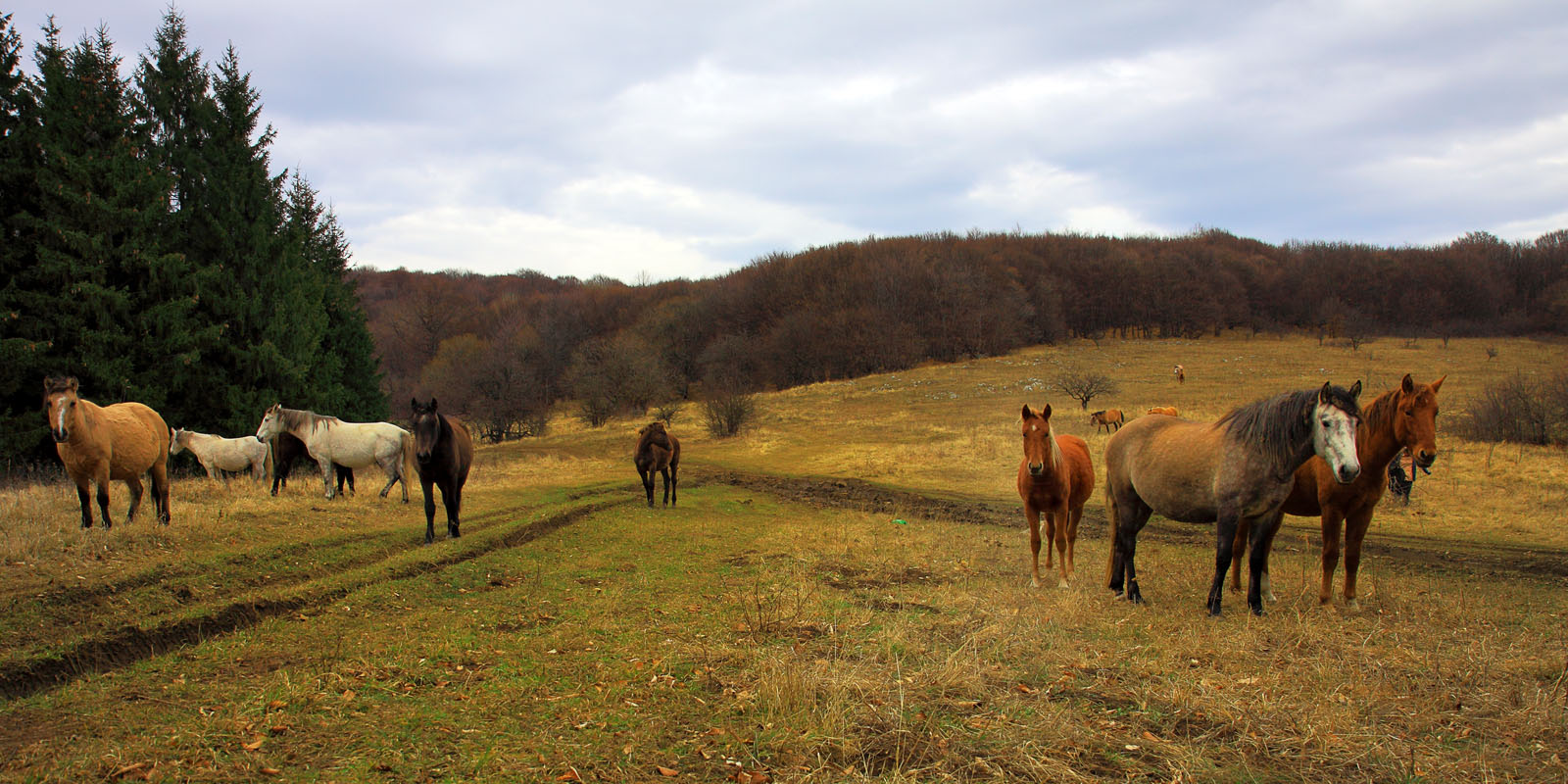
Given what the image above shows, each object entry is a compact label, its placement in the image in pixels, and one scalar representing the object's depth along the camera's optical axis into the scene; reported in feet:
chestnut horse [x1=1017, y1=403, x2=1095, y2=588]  27.02
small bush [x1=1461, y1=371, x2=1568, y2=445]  80.38
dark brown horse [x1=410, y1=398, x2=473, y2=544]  32.40
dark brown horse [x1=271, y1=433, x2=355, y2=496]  46.78
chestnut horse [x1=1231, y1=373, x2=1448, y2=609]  23.20
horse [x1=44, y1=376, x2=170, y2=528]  27.91
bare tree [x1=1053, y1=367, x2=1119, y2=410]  123.13
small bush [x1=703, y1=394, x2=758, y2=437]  121.49
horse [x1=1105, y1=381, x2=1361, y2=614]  20.97
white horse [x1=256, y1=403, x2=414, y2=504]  45.83
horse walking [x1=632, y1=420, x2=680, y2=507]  49.96
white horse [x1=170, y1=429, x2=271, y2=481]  52.37
